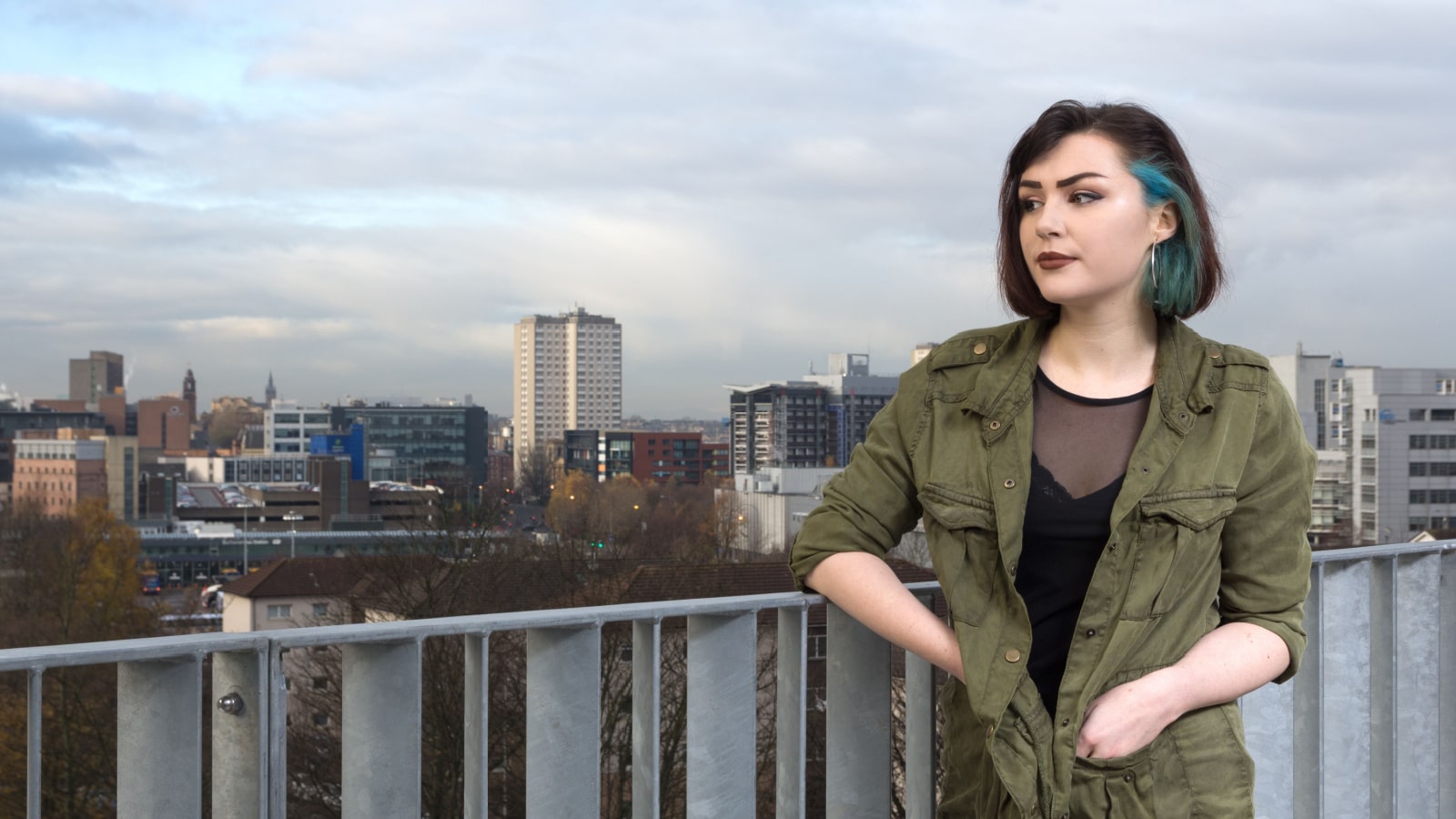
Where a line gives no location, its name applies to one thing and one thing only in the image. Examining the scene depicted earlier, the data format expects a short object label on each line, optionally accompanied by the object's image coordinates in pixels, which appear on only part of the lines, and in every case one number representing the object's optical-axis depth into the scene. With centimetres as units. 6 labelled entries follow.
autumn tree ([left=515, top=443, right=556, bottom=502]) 11219
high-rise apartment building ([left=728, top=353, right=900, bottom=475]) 10338
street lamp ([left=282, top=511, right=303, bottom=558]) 9038
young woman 182
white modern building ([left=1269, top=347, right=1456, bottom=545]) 6256
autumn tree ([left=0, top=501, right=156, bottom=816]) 1555
